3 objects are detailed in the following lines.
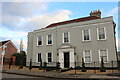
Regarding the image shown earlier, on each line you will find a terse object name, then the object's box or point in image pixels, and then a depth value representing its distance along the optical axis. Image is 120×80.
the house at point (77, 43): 11.84
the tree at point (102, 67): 10.34
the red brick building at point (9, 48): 27.54
